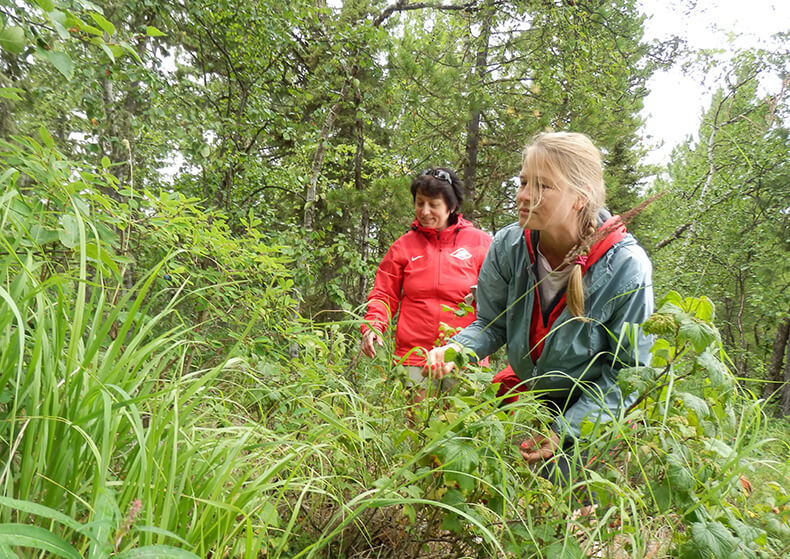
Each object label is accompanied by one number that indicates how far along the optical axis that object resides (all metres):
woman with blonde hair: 1.46
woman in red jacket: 3.01
